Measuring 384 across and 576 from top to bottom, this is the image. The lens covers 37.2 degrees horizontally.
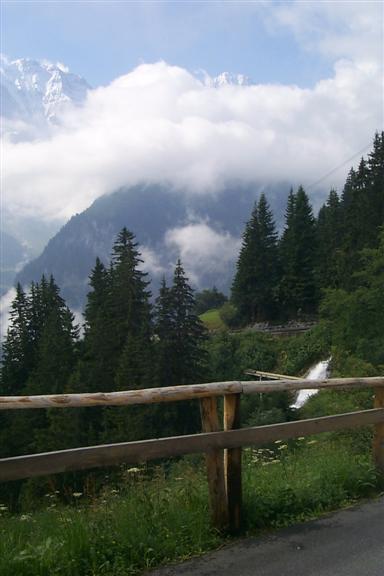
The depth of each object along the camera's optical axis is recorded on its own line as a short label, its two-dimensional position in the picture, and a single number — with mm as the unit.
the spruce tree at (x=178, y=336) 45425
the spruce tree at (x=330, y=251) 65562
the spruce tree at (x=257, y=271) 79938
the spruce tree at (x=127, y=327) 45031
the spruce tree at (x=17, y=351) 64625
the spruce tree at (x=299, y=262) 75875
